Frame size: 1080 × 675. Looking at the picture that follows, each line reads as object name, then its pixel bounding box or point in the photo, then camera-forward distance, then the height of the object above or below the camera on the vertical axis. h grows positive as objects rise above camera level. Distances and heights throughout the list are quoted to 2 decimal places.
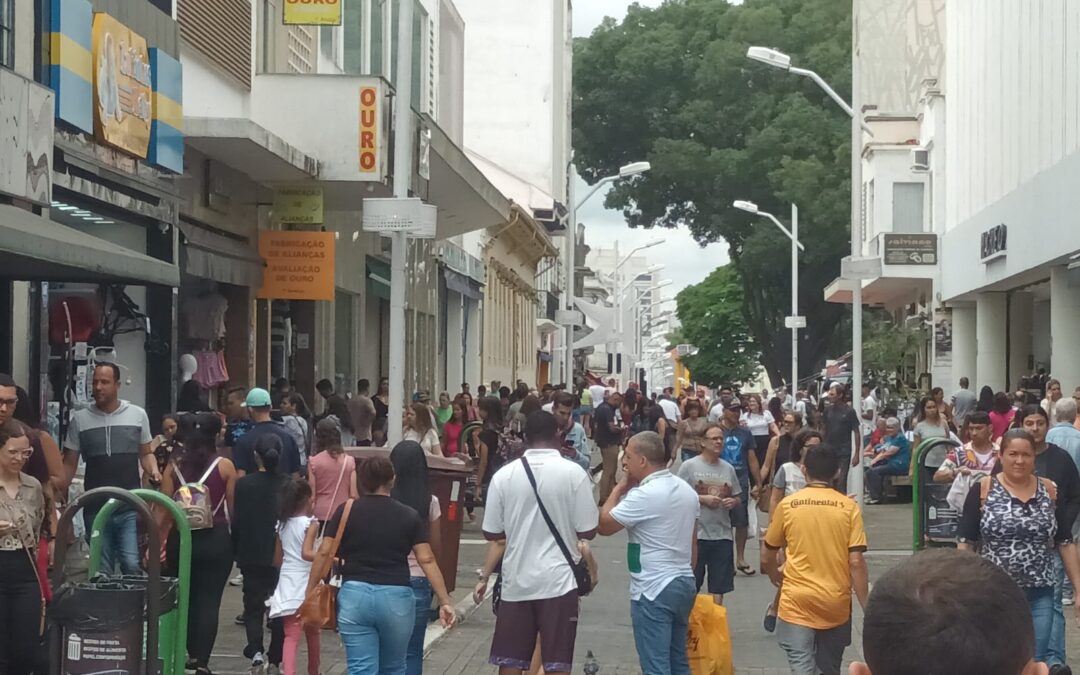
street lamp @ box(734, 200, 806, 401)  53.28 +3.54
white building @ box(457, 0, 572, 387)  58.50 +8.51
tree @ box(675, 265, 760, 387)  101.50 +0.87
